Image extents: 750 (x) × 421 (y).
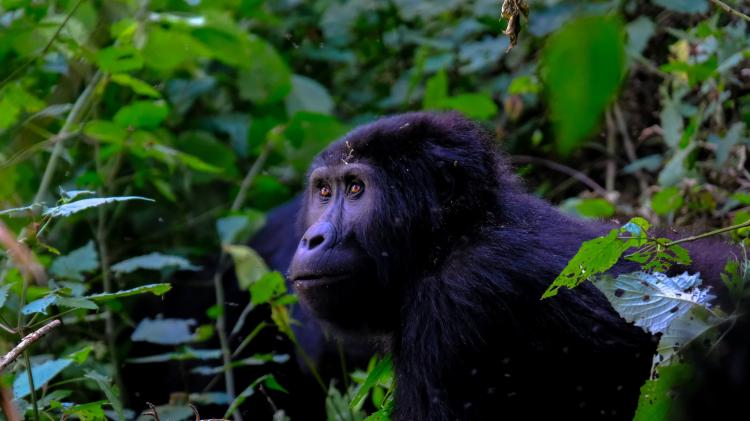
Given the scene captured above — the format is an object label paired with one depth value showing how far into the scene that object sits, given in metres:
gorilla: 5.20
